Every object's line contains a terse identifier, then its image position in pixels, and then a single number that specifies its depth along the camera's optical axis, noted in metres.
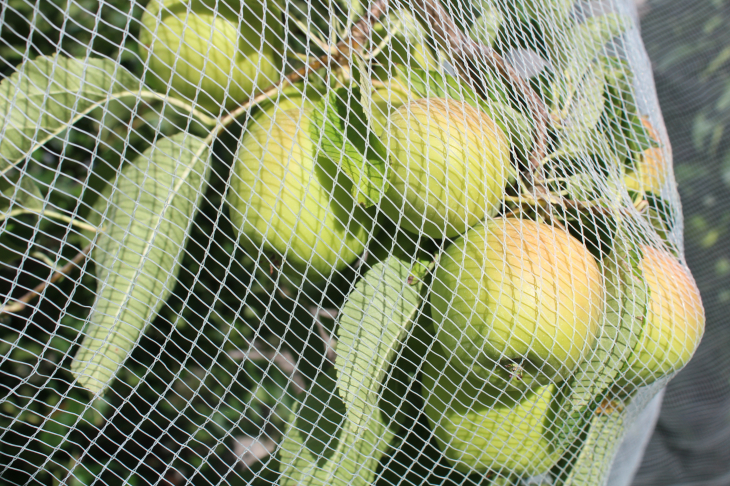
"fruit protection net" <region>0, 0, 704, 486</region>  0.43
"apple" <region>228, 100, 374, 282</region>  0.43
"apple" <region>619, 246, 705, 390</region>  0.49
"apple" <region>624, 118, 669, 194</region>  0.65
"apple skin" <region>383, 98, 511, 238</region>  0.43
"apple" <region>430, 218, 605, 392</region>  0.42
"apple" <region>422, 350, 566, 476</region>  0.47
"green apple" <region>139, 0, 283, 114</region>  0.46
